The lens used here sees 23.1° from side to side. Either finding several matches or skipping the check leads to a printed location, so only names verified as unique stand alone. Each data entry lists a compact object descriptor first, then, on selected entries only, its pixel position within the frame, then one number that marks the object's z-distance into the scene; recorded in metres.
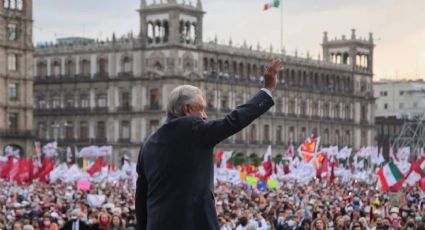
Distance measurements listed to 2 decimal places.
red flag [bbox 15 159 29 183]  40.62
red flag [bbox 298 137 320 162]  50.31
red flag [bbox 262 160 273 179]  45.09
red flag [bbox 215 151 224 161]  64.92
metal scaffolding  96.44
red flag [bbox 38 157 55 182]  42.09
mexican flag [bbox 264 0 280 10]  57.34
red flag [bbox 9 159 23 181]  40.50
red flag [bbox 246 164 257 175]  48.83
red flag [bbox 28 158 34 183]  40.72
